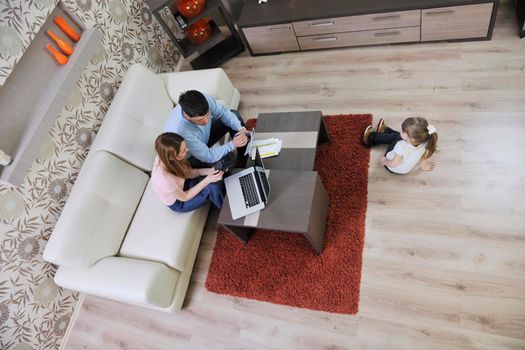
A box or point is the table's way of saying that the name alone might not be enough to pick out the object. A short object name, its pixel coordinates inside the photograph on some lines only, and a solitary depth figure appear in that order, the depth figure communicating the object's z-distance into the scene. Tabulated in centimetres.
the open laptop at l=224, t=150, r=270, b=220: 232
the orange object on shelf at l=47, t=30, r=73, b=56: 249
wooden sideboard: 283
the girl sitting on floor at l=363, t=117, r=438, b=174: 221
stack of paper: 255
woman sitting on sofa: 216
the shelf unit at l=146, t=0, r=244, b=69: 333
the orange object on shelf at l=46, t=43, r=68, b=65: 247
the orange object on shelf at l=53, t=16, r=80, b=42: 254
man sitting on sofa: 227
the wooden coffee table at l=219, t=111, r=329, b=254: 224
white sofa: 232
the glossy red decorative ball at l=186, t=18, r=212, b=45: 362
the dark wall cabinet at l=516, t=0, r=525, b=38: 283
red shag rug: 240
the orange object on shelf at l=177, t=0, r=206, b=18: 335
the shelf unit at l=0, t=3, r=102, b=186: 220
